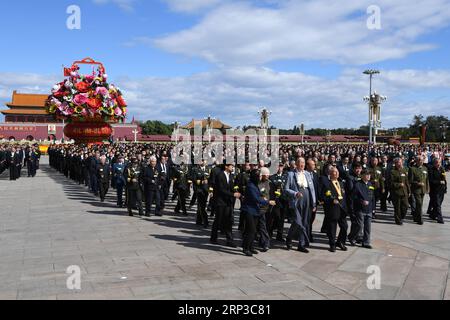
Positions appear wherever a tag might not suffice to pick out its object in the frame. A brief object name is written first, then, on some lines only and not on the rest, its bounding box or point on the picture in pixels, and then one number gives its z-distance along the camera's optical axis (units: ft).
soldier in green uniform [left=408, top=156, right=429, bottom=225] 36.22
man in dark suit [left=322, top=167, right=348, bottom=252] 26.78
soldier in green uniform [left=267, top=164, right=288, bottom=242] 29.78
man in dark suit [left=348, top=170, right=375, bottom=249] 27.86
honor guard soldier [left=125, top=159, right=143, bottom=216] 39.65
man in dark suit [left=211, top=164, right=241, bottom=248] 28.27
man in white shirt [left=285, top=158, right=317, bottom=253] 26.96
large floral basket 85.46
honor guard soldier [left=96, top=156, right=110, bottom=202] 49.38
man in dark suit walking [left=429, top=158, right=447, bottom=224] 36.86
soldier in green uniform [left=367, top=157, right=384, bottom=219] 40.16
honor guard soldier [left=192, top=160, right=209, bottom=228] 35.04
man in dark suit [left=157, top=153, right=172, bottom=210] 41.75
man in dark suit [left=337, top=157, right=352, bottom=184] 38.74
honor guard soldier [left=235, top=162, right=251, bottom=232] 30.61
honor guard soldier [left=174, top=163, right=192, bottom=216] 40.65
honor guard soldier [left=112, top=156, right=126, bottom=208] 45.01
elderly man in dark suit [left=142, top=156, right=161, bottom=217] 39.14
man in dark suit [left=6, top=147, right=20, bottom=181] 75.92
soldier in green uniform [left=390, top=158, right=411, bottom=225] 36.04
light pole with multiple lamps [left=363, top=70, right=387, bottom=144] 131.64
